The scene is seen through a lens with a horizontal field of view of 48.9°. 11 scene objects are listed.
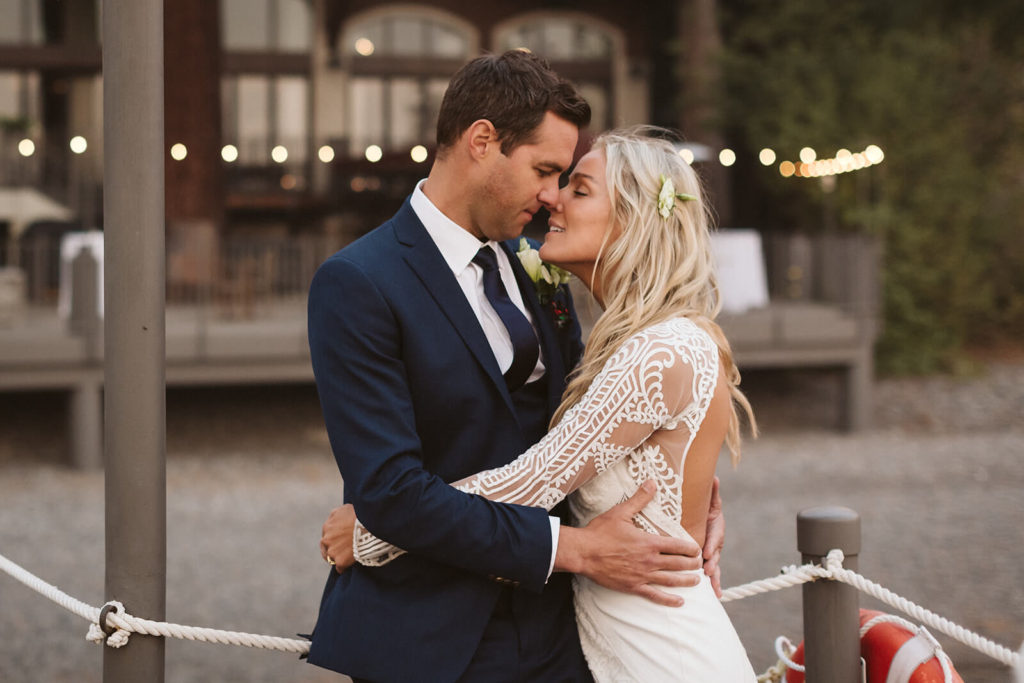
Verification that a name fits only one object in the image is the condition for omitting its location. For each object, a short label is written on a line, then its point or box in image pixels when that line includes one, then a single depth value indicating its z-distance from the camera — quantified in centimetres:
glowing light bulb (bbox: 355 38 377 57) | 2278
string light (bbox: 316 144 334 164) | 2216
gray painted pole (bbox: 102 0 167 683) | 244
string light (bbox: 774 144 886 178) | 1473
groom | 225
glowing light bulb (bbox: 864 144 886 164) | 1462
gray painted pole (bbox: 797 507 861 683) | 273
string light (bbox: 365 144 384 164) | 2061
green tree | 1493
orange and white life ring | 253
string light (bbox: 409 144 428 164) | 2000
